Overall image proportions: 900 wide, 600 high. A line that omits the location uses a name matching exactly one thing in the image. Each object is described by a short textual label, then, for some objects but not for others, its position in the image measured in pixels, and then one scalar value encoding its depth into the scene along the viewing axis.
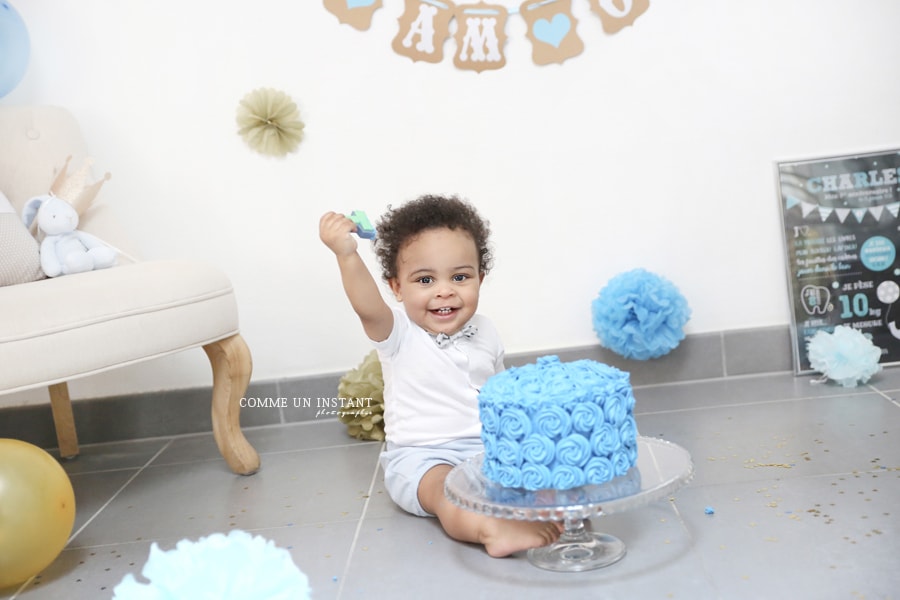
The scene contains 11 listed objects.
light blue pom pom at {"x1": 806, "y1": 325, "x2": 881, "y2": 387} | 2.23
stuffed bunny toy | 1.98
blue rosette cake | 1.31
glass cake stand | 1.27
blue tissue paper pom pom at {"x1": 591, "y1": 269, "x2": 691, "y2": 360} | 2.28
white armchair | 1.62
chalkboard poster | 2.37
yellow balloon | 1.44
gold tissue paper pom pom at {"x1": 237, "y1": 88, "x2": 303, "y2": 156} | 2.34
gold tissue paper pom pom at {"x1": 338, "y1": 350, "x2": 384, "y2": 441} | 2.23
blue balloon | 2.18
